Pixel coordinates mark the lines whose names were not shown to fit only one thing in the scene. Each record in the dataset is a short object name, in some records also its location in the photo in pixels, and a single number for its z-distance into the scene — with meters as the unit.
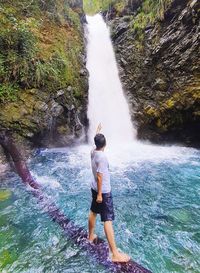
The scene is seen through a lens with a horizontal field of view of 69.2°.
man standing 2.15
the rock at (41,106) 5.03
